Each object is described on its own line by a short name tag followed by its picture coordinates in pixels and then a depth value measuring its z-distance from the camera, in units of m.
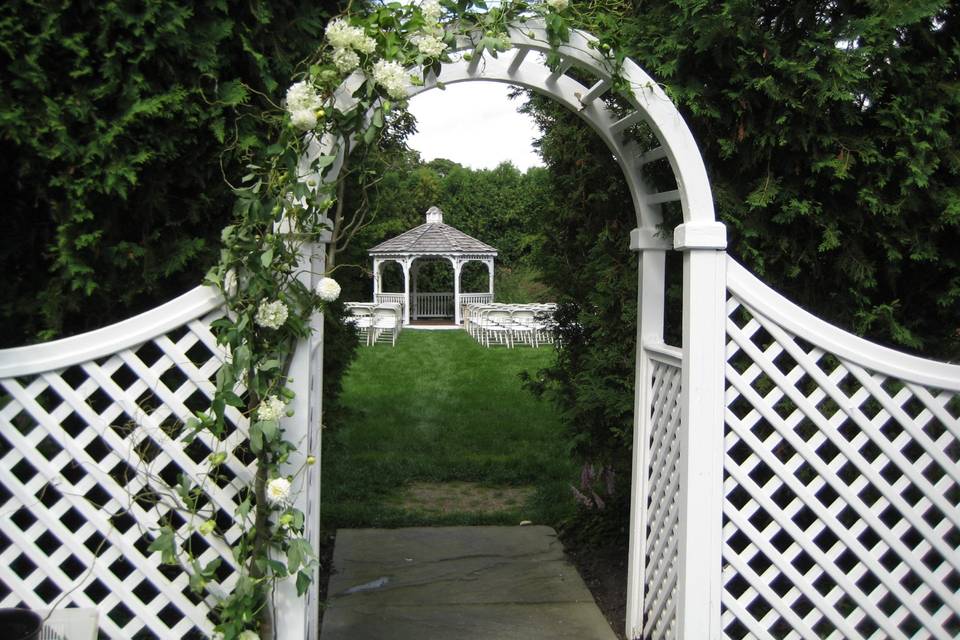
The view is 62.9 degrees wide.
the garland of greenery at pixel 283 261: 2.44
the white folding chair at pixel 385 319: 15.82
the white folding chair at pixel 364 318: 15.67
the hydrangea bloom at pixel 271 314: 2.43
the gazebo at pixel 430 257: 21.41
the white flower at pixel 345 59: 2.47
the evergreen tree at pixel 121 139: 2.61
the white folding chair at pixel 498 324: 15.26
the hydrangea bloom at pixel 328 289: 2.48
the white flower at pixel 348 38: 2.43
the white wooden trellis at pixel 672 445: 2.56
